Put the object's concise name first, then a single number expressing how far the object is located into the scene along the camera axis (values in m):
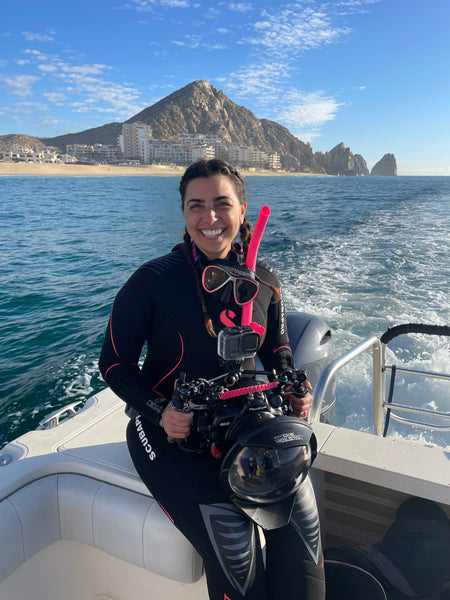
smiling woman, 1.30
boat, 1.48
